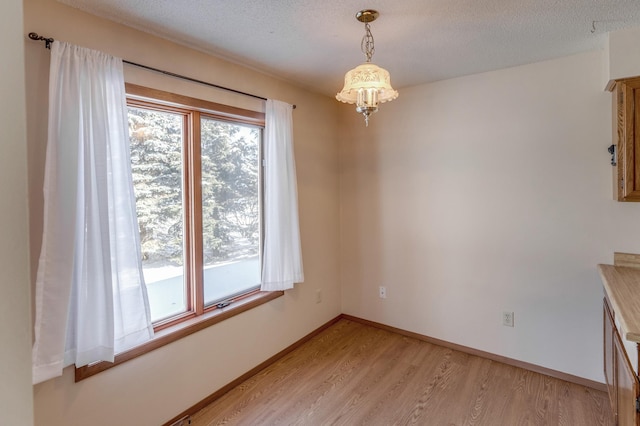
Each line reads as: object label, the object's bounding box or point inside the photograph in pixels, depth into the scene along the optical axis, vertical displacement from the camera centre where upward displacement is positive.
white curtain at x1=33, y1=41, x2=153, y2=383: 1.53 -0.07
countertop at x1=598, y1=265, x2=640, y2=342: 1.37 -0.49
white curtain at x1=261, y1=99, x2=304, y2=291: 2.74 +0.09
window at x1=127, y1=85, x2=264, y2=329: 2.08 +0.09
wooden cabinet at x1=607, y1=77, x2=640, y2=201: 2.04 +0.43
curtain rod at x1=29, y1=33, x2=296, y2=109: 1.54 +0.89
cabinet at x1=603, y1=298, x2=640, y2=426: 1.39 -0.88
